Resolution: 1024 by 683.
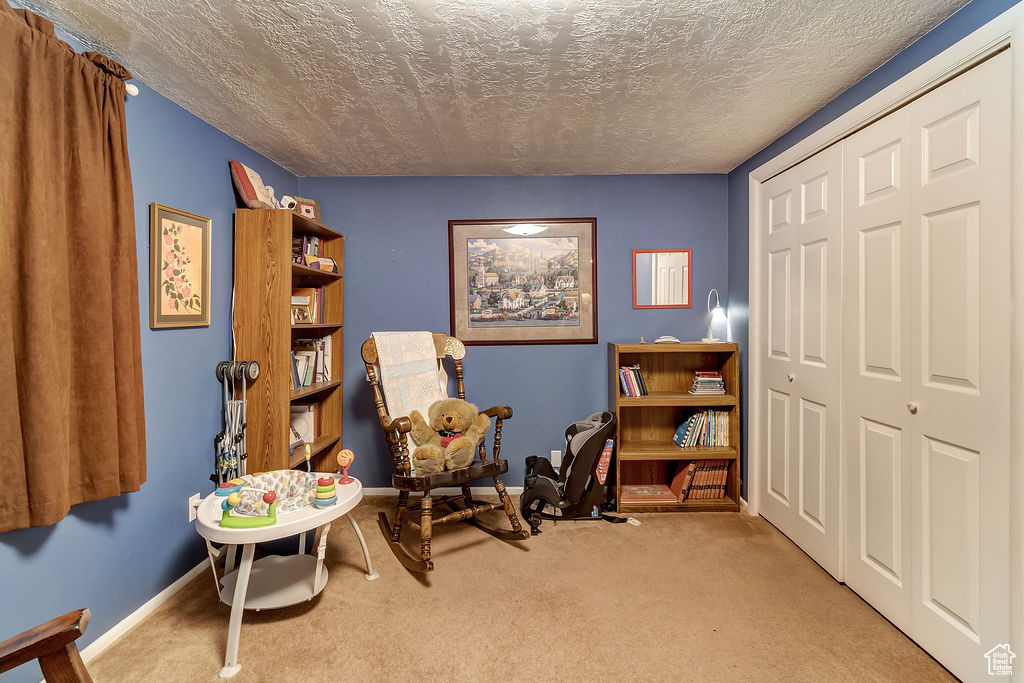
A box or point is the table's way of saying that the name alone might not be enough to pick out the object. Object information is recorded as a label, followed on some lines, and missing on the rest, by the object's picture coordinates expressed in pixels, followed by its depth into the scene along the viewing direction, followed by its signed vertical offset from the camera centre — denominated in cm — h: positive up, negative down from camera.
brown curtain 139 +19
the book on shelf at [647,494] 299 -111
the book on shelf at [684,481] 297 -100
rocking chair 234 -79
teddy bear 241 -59
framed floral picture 199 +33
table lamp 311 +8
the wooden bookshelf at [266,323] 242 +8
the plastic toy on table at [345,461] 206 -58
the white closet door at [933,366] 143 -14
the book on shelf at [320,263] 288 +48
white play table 162 -104
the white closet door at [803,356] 217 -15
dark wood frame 324 +30
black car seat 263 -92
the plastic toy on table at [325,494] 183 -65
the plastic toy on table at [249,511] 164 -67
